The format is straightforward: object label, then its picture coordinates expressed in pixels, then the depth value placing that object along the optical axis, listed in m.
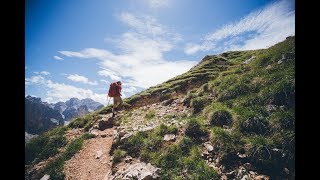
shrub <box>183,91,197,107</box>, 11.41
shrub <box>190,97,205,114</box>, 9.98
